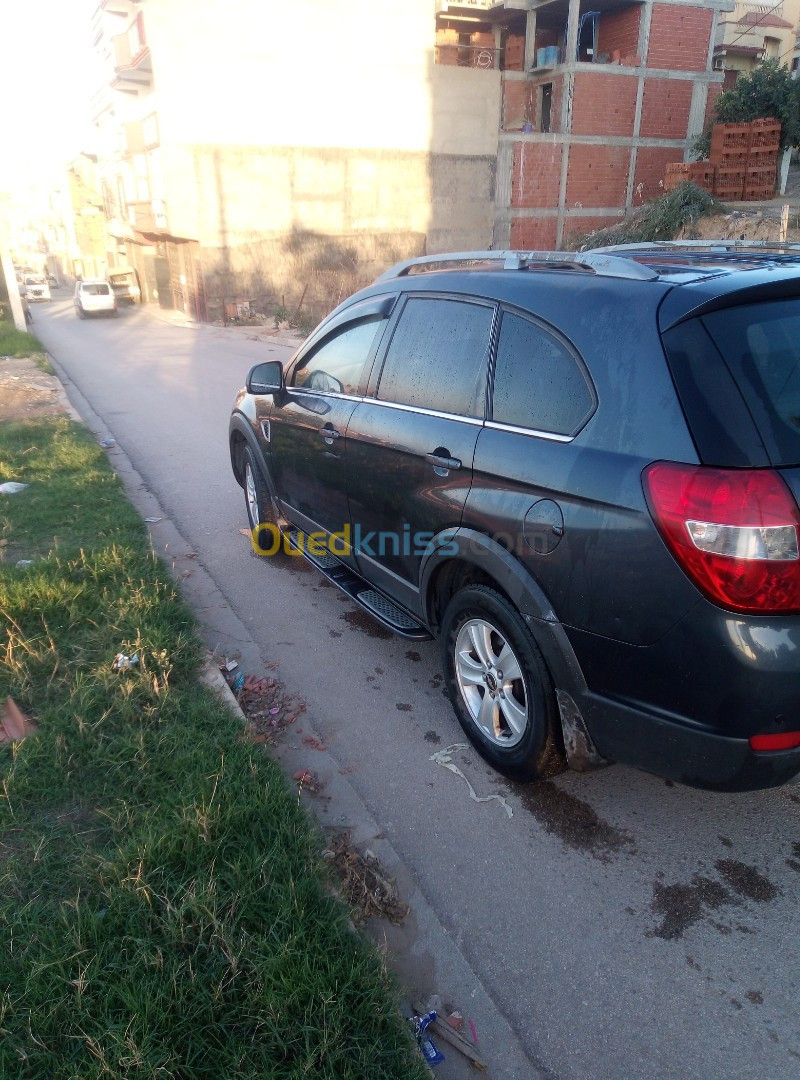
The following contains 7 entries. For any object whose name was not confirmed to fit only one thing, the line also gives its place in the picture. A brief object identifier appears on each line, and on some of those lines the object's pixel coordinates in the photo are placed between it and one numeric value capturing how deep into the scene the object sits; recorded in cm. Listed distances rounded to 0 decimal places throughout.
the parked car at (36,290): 4772
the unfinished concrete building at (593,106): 3064
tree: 2273
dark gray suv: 218
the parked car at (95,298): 3294
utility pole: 2233
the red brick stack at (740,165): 2280
